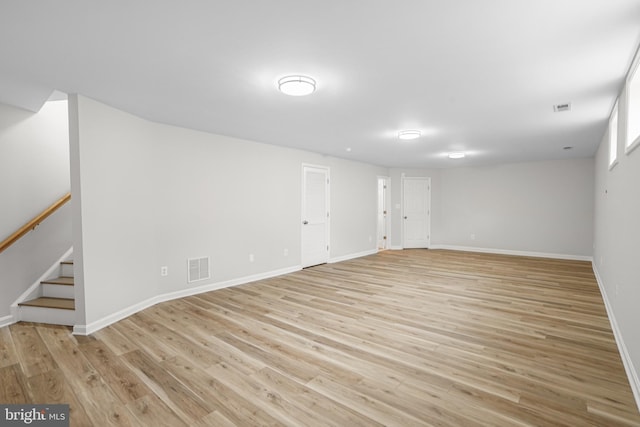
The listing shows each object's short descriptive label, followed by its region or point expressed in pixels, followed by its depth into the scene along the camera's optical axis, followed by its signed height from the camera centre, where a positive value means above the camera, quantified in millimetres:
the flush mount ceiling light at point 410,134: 4459 +1118
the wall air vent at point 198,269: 4301 -894
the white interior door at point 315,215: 6086 -160
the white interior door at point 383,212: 8836 -139
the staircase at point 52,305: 3199 -1061
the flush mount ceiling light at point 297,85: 2558 +1073
